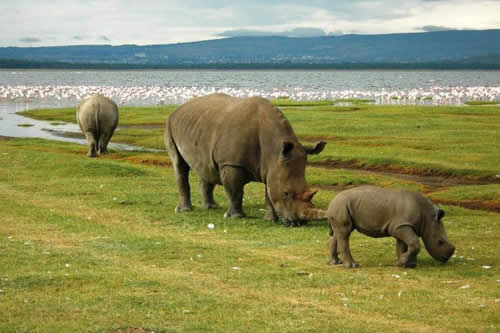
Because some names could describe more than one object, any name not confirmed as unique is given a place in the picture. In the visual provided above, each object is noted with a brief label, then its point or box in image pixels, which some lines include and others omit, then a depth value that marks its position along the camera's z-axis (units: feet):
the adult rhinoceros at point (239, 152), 52.65
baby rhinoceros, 42.01
